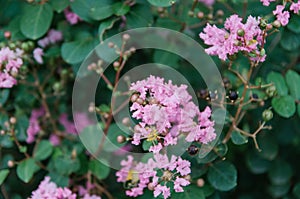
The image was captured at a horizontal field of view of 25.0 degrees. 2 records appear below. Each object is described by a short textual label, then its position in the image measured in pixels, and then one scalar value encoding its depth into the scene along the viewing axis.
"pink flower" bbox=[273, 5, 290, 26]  0.77
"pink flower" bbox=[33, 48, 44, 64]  0.94
